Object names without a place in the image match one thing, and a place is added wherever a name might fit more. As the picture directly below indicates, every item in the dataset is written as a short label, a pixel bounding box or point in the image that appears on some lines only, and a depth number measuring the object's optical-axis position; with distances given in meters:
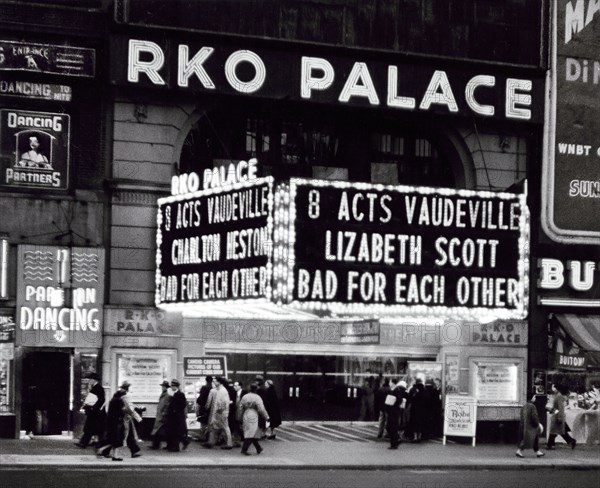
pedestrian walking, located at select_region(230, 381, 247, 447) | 28.52
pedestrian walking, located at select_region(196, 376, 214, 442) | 28.75
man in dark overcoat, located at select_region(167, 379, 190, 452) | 26.56
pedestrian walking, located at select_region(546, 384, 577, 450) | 30.04
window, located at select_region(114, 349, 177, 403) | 29.97
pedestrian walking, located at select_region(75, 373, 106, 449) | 26.17
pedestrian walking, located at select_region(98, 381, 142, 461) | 24.25
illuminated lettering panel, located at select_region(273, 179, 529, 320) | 25.91
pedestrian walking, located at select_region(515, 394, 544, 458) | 27.61
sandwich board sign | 30.47
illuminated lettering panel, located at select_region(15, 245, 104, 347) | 28.92
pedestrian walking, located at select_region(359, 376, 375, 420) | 34.31
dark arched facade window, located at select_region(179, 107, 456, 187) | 32.16
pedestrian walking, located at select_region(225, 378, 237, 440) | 29.56
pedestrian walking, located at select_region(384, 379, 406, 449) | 28.72
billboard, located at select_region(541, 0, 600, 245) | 33.38
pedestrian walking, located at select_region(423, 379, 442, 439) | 31.08
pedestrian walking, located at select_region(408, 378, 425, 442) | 30.83
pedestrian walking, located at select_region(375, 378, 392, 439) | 31.09
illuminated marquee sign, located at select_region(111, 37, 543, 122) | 30.16
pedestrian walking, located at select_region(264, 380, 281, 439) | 30.31
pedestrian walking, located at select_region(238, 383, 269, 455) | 26.17
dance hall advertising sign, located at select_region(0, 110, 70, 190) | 29.48
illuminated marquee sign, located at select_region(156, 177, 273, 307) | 25.84
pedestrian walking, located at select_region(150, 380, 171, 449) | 26.69
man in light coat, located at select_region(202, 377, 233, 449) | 27.64
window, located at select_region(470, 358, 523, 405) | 32.94
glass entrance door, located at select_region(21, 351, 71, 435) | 28.86
